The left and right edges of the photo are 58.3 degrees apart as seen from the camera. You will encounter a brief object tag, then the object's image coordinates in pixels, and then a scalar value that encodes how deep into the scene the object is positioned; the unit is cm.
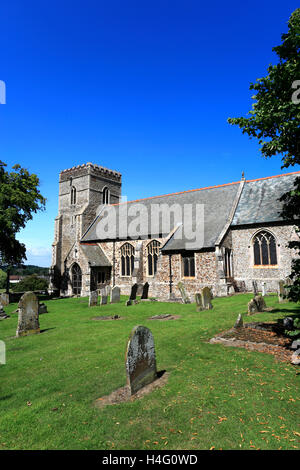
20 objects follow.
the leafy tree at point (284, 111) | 672
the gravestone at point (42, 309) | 1672
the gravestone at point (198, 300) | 1435
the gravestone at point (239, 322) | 944
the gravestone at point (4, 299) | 2082
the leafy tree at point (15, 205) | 2178
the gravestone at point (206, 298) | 1431
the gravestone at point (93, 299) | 1853
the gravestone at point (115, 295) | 1984
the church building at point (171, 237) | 2061
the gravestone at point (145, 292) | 2075
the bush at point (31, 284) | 3336
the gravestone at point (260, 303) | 1270
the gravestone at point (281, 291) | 1475
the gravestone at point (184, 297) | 1783
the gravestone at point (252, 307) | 1215
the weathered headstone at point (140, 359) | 540
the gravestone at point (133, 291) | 1920
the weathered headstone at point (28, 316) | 1061
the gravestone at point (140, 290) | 2480
